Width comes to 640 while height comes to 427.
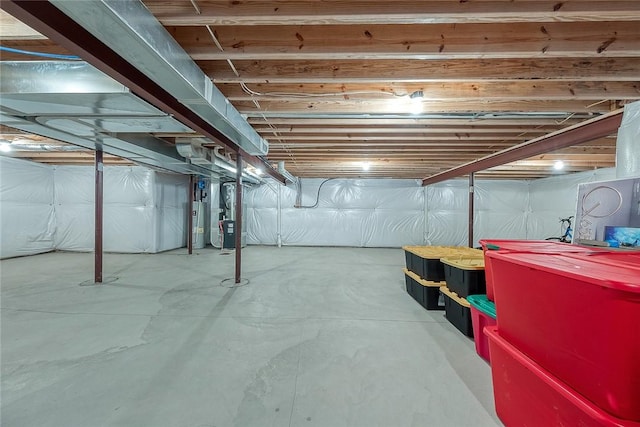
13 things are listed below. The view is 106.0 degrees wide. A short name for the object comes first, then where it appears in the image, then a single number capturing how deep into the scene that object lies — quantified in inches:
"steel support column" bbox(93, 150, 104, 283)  131.6
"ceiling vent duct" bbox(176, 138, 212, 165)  137.4
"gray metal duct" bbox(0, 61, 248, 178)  66.1
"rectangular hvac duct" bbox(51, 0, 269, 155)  39.9
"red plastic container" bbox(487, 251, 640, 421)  26.7
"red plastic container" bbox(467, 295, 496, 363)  63.3
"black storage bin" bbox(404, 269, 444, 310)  98.9
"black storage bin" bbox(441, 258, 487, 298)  74.7
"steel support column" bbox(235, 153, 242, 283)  132.8
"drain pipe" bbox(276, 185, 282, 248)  275.4
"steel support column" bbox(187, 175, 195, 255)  230.7
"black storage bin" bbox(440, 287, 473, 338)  76.9
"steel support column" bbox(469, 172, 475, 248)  172.1
